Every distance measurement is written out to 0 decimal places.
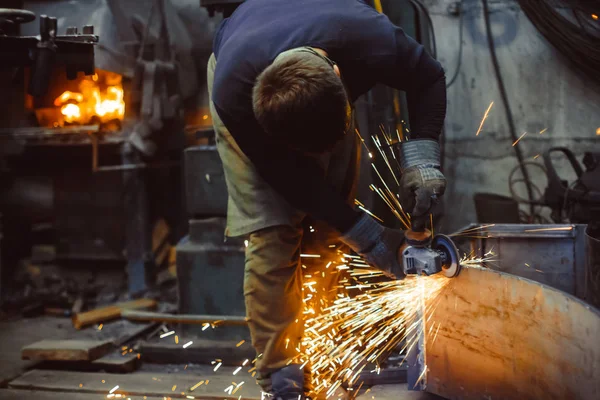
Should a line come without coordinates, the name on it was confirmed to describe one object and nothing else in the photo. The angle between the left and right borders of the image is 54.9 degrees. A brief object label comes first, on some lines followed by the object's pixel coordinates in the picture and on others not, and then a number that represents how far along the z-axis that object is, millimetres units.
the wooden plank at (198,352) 3139
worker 1811
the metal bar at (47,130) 4383
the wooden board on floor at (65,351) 3051
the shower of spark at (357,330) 2490
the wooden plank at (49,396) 2666
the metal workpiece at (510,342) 1701
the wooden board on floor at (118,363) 3045
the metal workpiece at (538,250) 2463
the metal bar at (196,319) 3174
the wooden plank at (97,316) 3787
